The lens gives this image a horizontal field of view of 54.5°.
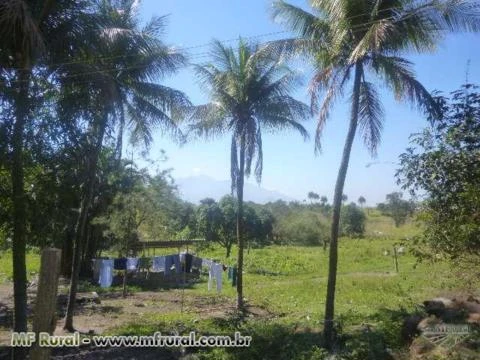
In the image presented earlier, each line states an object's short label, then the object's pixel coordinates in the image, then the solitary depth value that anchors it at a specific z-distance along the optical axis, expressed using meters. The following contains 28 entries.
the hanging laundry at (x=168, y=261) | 18.54
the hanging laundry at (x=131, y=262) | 18.42
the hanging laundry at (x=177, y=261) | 18.73
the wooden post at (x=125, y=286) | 18.89
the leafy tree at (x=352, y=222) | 53.94
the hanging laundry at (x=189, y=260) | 18.16
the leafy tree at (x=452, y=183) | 8.10
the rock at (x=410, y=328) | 9.51
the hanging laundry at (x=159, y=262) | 18.59
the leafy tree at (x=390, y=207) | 57.76
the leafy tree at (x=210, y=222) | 36.84
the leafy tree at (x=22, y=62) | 8.59
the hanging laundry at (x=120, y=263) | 18.45
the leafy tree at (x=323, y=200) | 78.75
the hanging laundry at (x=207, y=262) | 18.15
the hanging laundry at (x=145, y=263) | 22.00
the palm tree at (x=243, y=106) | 15.34
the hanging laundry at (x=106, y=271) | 17.75
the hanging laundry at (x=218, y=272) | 17.47
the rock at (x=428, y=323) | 9.11
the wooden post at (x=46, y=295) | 4.24
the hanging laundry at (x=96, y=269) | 21.55
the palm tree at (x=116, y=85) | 10.22
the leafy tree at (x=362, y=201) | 91.46
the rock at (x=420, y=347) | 7.89
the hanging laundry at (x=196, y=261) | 18.58
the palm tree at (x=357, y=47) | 10.02
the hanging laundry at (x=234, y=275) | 18.52
